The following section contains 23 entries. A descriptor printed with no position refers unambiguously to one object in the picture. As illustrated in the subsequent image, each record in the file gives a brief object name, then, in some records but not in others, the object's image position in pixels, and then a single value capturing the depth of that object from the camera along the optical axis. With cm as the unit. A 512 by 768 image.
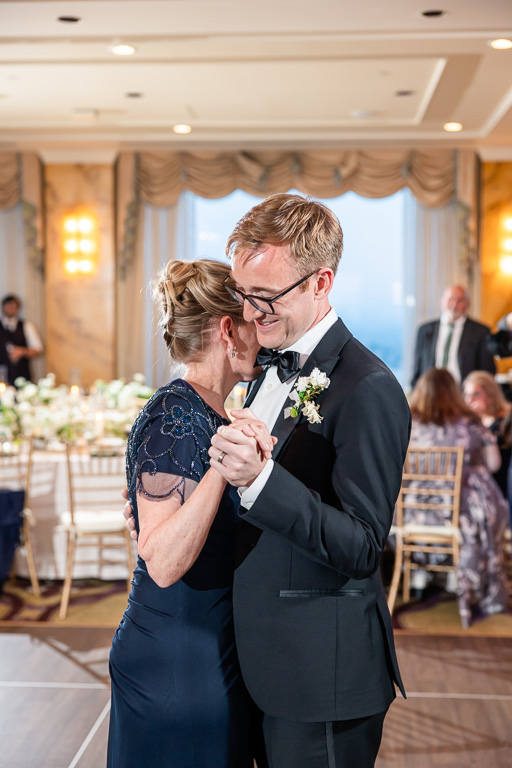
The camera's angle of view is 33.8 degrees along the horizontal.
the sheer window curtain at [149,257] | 973
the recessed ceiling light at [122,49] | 601
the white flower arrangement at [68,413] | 567
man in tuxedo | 149
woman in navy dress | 172
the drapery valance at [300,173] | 934
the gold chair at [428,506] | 502
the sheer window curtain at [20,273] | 978
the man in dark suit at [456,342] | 820
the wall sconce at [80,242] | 960
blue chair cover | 506
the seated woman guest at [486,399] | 596
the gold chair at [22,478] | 524
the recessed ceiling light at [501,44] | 574
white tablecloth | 545
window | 1010
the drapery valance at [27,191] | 965
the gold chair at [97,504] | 502
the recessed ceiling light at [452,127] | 846
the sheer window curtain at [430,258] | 939
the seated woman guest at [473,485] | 502
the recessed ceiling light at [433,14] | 532
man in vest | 949
